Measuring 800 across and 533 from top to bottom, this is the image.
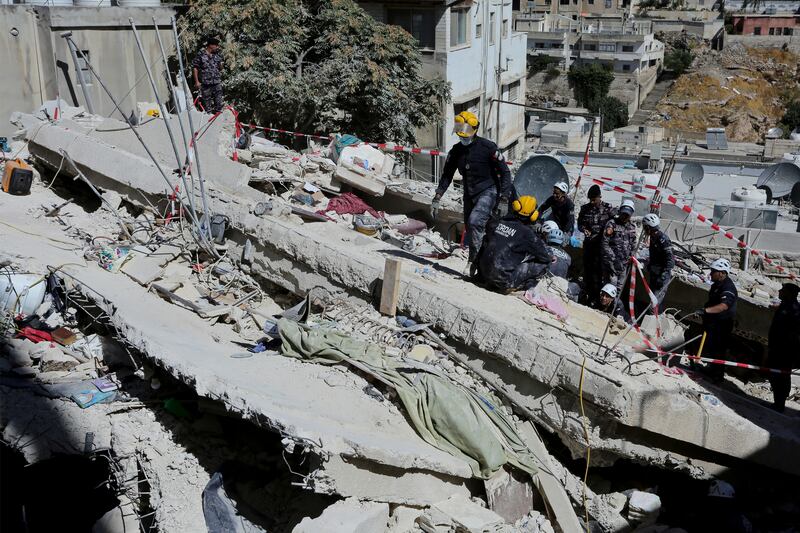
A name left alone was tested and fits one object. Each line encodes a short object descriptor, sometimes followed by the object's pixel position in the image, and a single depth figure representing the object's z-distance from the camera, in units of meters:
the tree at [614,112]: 52.50
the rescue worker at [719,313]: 7.23
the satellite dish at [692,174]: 14.99
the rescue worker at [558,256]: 8.75
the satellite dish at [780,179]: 14.94
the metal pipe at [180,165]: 8.55
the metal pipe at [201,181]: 8.70
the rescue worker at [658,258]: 8.13
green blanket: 6.06
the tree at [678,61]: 59.78
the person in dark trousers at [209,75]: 12.22
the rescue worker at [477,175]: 8.04
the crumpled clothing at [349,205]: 10.53
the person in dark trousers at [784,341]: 6.70
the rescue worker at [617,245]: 8.23
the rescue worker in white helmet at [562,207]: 9.06
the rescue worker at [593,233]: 8.53
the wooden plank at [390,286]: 7.32
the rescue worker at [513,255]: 7.32
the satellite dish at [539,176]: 11.01
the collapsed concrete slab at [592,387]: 6.28
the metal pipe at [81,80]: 14.14
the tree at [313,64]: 16.59
